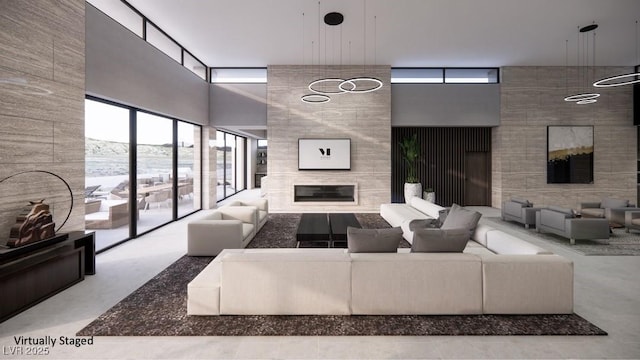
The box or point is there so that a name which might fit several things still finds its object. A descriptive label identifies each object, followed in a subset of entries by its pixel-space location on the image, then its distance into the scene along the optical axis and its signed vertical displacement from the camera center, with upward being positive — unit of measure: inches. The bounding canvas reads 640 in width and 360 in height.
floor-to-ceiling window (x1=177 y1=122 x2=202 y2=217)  285.6 +10.7
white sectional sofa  102.7 -35.9
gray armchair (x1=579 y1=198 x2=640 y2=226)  233.0 -25.4
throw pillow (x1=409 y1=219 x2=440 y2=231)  170.6 -25.6
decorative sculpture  116.2 -18.9
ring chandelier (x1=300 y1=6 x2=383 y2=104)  297.1 +90.1
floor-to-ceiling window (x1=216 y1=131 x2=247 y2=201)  380.5 +19.5
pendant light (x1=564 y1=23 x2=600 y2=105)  243.2 +114.8
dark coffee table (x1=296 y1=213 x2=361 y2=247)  171.3 -30.3
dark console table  104.3 -35.3
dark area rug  94.1 -46.4
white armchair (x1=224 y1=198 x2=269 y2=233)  218.5 -22.8
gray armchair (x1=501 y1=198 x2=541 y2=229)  244.5 -28.4
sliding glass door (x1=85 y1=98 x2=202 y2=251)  178.9 +4.5
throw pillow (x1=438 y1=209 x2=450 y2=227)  166.7 -21.2
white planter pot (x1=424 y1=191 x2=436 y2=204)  343.3 -20.8
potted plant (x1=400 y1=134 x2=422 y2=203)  335.6 +14.3
